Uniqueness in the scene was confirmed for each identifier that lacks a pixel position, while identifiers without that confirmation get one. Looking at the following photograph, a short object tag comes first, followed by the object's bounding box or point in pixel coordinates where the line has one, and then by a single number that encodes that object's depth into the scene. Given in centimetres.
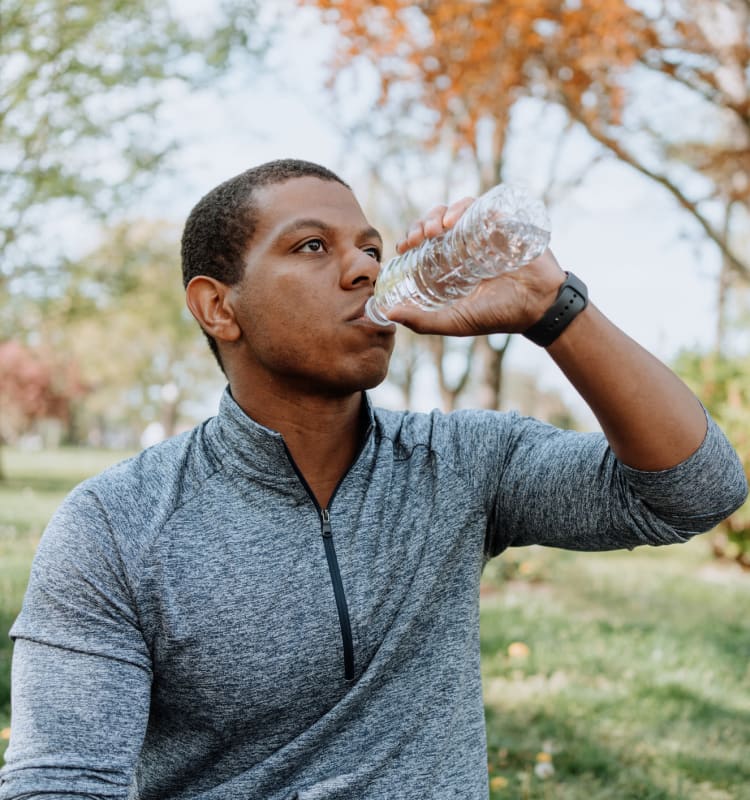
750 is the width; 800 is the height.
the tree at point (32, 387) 3061
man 199
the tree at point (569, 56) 778
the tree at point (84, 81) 1039
